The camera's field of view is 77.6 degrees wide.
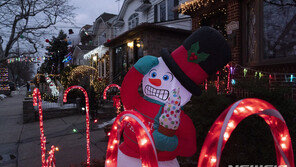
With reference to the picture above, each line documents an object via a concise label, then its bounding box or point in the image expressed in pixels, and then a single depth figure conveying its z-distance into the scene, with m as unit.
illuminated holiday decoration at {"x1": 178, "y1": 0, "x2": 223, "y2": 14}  6.97
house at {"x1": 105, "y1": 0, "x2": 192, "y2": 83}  9.80
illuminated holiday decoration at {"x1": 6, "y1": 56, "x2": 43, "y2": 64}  18.11
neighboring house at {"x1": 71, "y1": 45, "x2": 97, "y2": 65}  23.31
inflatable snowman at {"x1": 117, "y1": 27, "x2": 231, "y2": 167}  2.27
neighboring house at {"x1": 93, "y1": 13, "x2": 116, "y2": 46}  20.23
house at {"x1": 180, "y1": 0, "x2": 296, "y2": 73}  4.67
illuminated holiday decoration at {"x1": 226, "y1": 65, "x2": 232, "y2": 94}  4.57
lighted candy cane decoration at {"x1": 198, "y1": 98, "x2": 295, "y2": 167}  1.15
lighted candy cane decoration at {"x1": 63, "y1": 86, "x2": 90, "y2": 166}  3.22
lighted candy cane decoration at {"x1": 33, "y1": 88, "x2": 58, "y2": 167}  2.62
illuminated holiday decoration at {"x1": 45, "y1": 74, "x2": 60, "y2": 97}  14.55
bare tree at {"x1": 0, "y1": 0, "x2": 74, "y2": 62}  11.73
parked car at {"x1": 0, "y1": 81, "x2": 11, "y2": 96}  24.80
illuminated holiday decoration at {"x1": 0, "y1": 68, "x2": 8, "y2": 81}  24.88
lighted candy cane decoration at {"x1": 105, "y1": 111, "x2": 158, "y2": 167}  1.28
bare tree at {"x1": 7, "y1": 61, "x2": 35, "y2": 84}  48.27
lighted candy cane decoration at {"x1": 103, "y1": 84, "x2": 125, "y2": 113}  3.76
